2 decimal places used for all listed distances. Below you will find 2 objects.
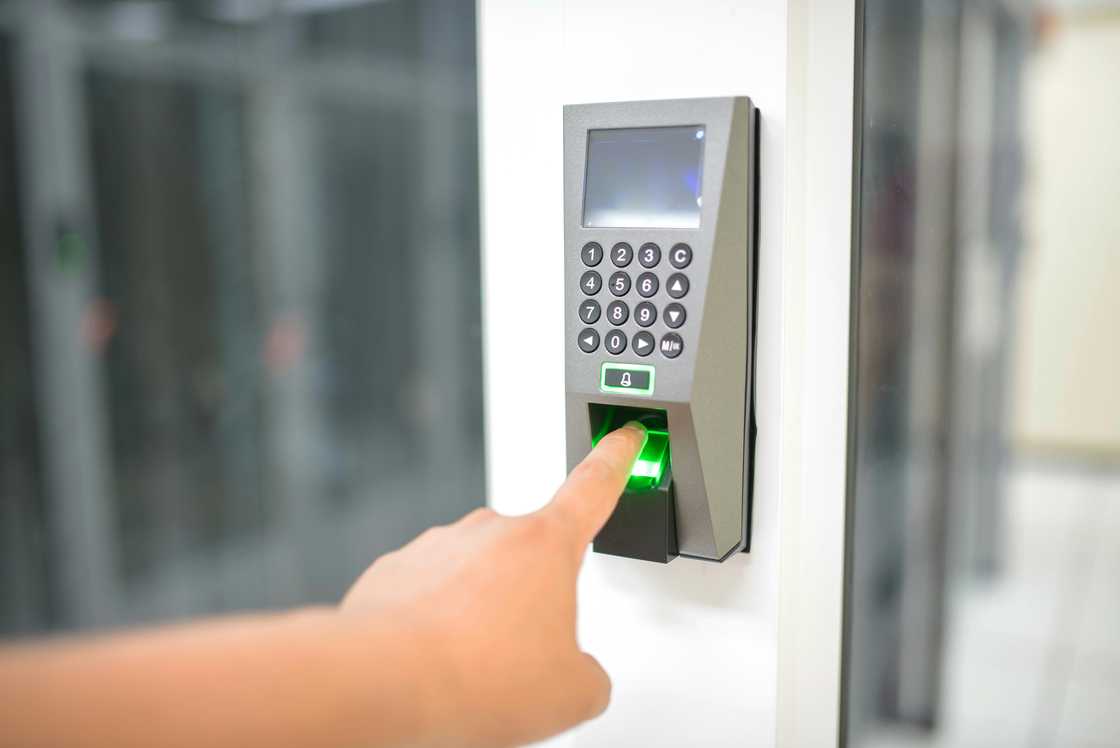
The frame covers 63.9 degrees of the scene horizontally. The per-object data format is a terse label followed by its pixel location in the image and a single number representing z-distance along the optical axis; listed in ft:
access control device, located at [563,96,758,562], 1.68
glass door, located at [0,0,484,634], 8.00
